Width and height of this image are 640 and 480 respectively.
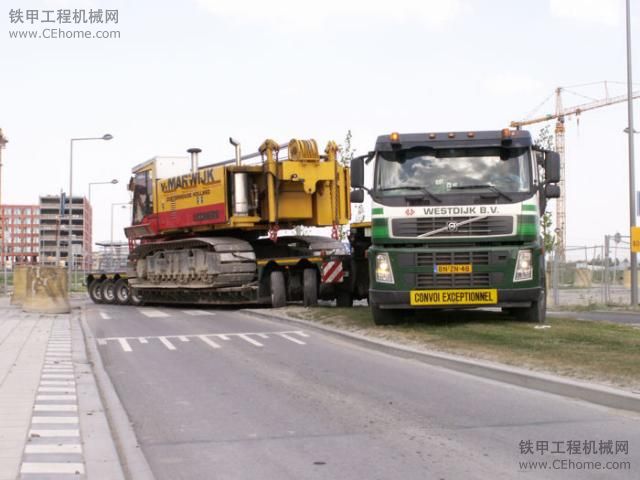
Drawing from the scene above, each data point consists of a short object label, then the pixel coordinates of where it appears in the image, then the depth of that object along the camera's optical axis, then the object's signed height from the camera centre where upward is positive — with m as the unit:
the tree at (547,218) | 38.38 +2.03
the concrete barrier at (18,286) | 29.64 -0.72
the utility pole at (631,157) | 24.16 +3.07
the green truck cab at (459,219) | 13.37 +0.69
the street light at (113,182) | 57.34 +5.73
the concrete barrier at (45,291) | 22.34 -0.66
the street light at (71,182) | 44.65 +4.85
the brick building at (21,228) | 164.38 +7.53
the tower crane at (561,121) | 84.44 +15.78
